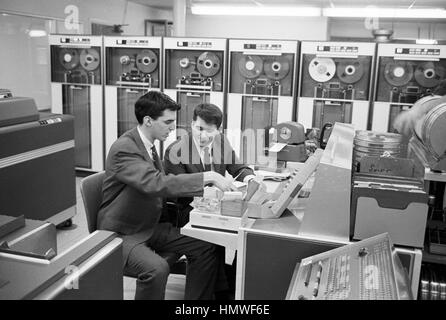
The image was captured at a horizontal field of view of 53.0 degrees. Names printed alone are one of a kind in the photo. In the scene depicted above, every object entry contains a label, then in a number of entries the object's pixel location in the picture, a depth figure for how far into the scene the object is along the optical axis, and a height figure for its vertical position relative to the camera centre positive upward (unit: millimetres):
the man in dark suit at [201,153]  2744 -431
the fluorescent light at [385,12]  7258 +1305
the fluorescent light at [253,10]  7674 +1317
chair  2287 -613
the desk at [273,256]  1875 -728
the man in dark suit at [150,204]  2168 -627
